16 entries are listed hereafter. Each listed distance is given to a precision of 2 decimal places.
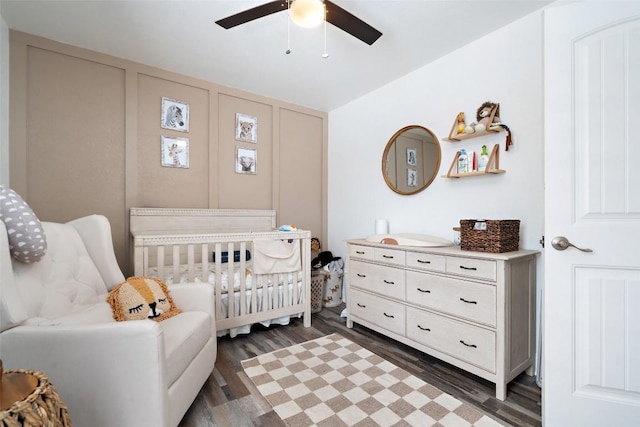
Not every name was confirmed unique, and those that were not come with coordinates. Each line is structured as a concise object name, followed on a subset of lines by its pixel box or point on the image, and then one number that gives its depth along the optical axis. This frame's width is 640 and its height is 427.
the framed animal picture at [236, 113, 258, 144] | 3.24
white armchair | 1.06
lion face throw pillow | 1.52
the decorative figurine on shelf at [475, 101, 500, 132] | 2.11
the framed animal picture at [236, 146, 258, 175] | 3.25
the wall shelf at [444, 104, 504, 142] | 2.09
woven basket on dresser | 1.76
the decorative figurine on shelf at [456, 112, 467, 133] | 2.26
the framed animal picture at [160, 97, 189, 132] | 2.82
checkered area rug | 1.47
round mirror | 2.60
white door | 1.20
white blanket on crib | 2.50
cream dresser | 1.67
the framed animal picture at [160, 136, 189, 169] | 2.83
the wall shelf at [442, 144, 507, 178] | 2.09
